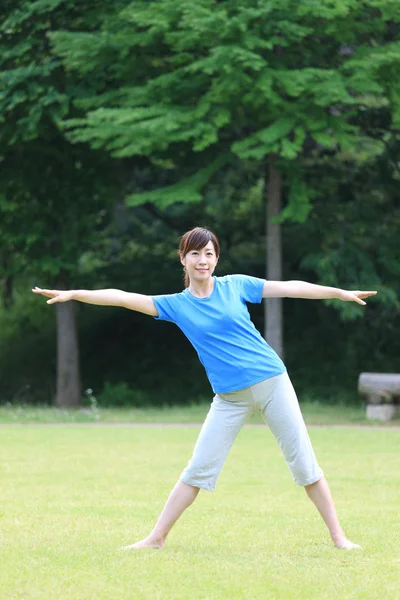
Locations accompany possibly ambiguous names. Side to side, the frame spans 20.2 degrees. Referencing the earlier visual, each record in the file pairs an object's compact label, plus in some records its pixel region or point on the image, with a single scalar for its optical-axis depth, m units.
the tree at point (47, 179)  21.48
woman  6.46
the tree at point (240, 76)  18.02
